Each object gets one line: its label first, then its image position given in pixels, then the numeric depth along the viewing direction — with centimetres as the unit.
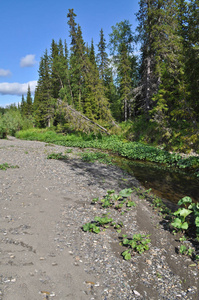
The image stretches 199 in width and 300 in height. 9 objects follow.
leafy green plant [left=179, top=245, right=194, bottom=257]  454
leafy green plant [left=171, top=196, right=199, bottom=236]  493
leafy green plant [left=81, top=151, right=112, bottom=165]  1480
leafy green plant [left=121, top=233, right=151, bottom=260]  444
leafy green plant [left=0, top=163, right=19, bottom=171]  1001
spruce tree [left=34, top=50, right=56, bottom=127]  4248
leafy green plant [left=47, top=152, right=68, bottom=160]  1450
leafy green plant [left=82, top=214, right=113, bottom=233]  512
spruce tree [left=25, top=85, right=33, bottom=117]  6717
